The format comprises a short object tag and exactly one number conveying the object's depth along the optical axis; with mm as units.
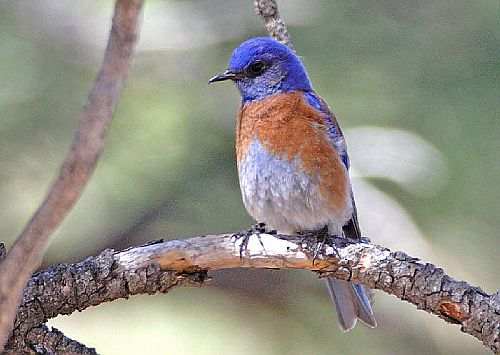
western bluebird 7098
